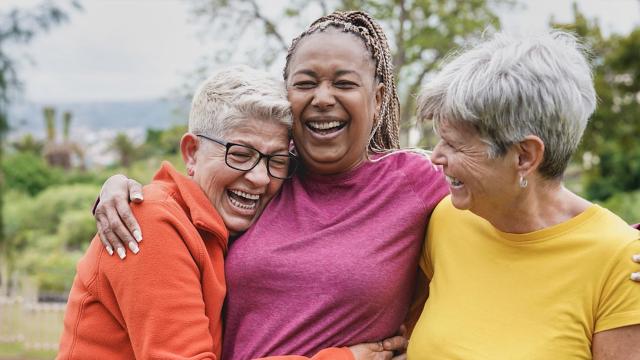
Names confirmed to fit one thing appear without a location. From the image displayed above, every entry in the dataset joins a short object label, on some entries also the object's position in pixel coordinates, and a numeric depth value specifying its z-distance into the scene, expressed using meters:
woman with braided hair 2.27
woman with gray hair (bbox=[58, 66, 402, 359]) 2.05
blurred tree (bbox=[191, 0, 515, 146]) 11.41
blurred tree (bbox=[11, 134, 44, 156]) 45.91
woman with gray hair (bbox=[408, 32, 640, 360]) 1.90
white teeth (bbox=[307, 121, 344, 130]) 2.49
